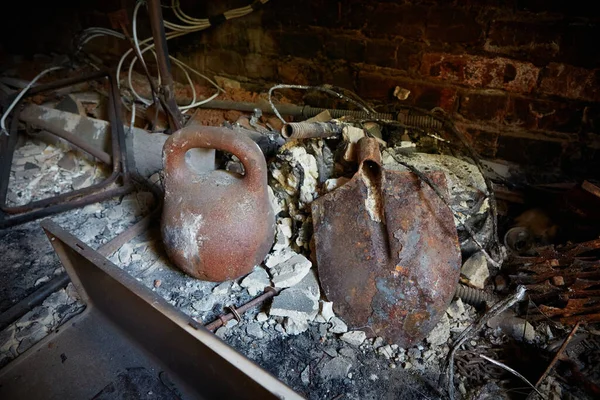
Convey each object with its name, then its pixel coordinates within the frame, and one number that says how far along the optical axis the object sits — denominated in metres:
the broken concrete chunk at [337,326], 0.56
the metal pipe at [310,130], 0.58
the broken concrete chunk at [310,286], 0.59
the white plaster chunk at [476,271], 0.63
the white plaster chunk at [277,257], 0.64
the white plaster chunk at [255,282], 0.61
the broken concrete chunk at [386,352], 0.54
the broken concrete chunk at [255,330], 0.56
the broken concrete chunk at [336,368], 0.52
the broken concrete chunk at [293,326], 0.57
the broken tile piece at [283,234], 0.66
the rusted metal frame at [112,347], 0.41
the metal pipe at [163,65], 0.73
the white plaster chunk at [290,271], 0.60
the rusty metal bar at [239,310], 0.55
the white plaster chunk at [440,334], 0.55
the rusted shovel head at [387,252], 0.54
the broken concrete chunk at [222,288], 0.61
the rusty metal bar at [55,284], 0.56
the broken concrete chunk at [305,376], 0.51
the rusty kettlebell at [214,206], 0.53
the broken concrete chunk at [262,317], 0.58
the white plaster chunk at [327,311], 0.57
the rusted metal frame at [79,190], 0.72
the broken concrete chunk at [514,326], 0.58
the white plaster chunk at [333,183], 0.63
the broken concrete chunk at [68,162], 0.90
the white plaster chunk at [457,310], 0.59
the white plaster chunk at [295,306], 0.57
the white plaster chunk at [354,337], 0.55
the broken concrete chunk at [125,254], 0.66
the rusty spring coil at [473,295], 0.60
